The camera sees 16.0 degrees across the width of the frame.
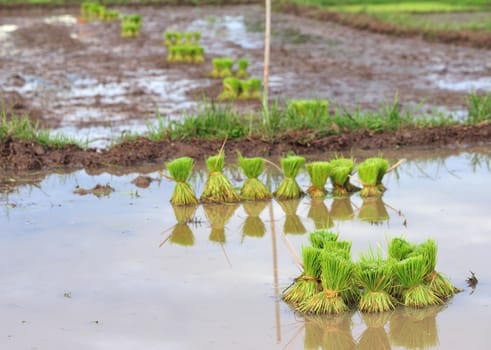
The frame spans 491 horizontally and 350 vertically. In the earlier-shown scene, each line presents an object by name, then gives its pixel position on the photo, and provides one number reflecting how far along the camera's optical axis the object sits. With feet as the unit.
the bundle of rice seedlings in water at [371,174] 40.74
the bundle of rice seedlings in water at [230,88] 66.57
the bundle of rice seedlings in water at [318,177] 40.53
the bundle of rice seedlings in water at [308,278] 28.63
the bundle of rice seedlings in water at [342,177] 41.03
